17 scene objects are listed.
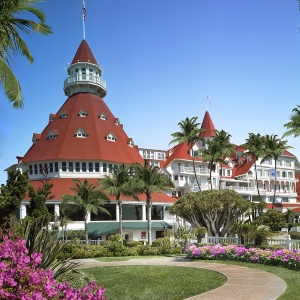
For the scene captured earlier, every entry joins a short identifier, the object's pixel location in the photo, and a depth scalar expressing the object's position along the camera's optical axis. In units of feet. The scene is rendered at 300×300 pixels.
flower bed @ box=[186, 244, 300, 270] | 48.39
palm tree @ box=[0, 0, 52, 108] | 43.96
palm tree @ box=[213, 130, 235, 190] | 179.24
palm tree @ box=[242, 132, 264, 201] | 196.24
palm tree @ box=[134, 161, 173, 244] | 118.66
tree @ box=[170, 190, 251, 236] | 89.35
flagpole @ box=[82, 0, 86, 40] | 212.02
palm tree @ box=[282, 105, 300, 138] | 136.43
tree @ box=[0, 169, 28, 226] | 51.31
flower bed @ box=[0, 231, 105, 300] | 14.74
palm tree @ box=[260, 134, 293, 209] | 189.37
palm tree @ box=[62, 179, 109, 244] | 114.73
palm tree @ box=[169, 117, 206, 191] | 171.73
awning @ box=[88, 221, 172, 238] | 129.34
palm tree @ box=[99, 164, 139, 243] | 116.37
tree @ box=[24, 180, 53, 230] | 64.69
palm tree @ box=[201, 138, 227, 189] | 173.27
